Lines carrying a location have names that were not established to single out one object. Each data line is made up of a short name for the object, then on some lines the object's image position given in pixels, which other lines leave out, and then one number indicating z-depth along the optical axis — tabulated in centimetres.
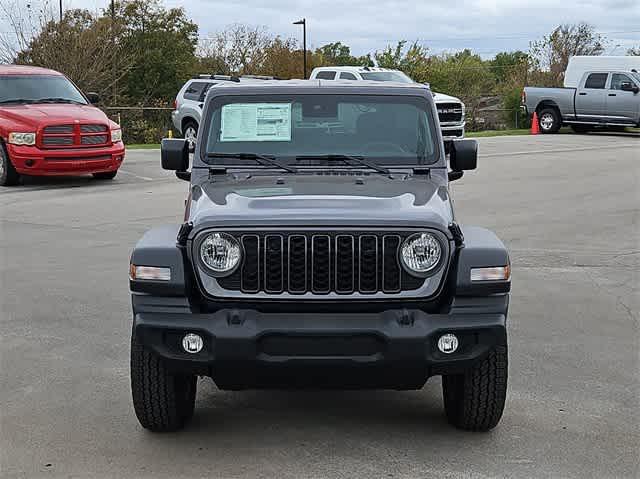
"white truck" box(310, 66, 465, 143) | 2714
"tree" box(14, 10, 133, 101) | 3778
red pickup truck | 1670
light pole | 5703
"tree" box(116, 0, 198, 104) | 5616
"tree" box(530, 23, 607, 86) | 5503
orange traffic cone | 3241
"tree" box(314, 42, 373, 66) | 7266
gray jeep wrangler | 473
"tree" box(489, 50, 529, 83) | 5594
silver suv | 2428
